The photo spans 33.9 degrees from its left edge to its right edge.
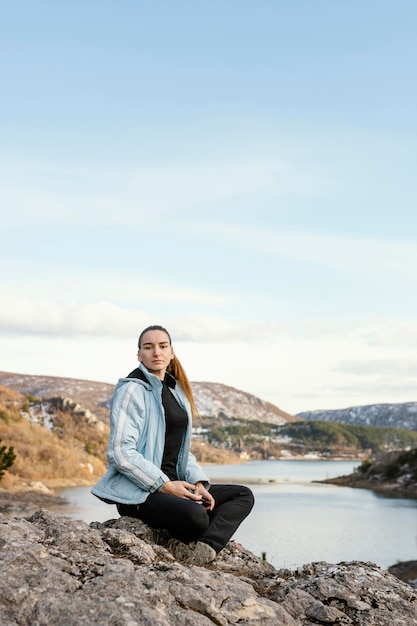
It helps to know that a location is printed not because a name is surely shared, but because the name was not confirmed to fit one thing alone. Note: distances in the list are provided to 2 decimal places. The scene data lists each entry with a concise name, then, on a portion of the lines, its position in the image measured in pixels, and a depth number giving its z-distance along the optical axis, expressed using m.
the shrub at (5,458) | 27.58
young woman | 5.33
